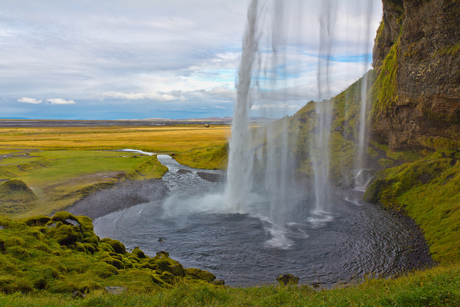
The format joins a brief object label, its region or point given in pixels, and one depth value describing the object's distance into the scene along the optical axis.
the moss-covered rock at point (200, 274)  18.36
